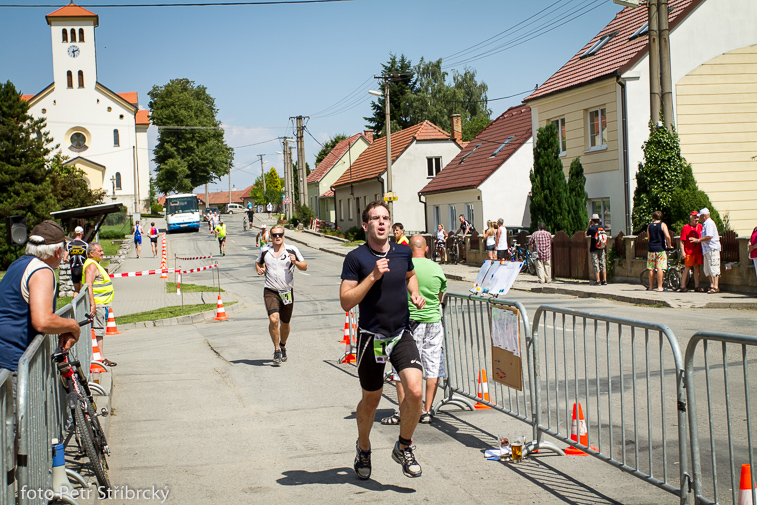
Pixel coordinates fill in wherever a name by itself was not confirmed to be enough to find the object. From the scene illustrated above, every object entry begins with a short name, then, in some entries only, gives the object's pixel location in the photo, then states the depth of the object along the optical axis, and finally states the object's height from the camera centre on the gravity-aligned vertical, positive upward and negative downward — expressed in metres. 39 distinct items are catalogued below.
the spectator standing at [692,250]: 16.52 -0.73
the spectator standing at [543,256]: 21.50 -0.97
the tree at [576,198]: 24.23 +0.85
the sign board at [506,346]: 6.25 -1.10
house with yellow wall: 23.47 +3.86
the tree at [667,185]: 19.05 +0.95
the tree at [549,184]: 24.20 +1.37
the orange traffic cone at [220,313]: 16.50 -1.82
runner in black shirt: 5.27 -0.82
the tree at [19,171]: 30.44 +3.08
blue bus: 59.28 +2.03
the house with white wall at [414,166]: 49.94 +4.42
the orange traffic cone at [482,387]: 7.11 -1.63
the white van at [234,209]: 111.74 +4.22
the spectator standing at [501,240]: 25.75 -0.53
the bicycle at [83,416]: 5.19 -1.33
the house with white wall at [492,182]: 33.97 +2.22
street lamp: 35.90 +4.33
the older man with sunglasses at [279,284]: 10.34 -0.75
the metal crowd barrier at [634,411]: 4.48 -1.72
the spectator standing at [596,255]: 19.77 -0.92
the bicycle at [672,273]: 17.55 -1.32
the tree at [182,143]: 87.38 +11.71
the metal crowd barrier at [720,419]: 4.04 -1.47
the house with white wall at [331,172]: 71.25 +6.19
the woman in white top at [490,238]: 26.70 -0.46
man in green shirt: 6.96 -0.99
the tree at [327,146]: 105.69 +12.88
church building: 72.06 +13.21
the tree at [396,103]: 75.38 +13.48
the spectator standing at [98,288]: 10.81 -0.79
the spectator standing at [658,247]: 17.27 -0.66
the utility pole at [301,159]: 59.06 +6.11
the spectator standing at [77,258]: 13.73 -0.36
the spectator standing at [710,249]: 16.02 -0.70
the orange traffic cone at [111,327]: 14.87 -1.85
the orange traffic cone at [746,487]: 3.80 -1.45
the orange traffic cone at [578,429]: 5.48 -1.62
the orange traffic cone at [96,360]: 9.93 -1.73
